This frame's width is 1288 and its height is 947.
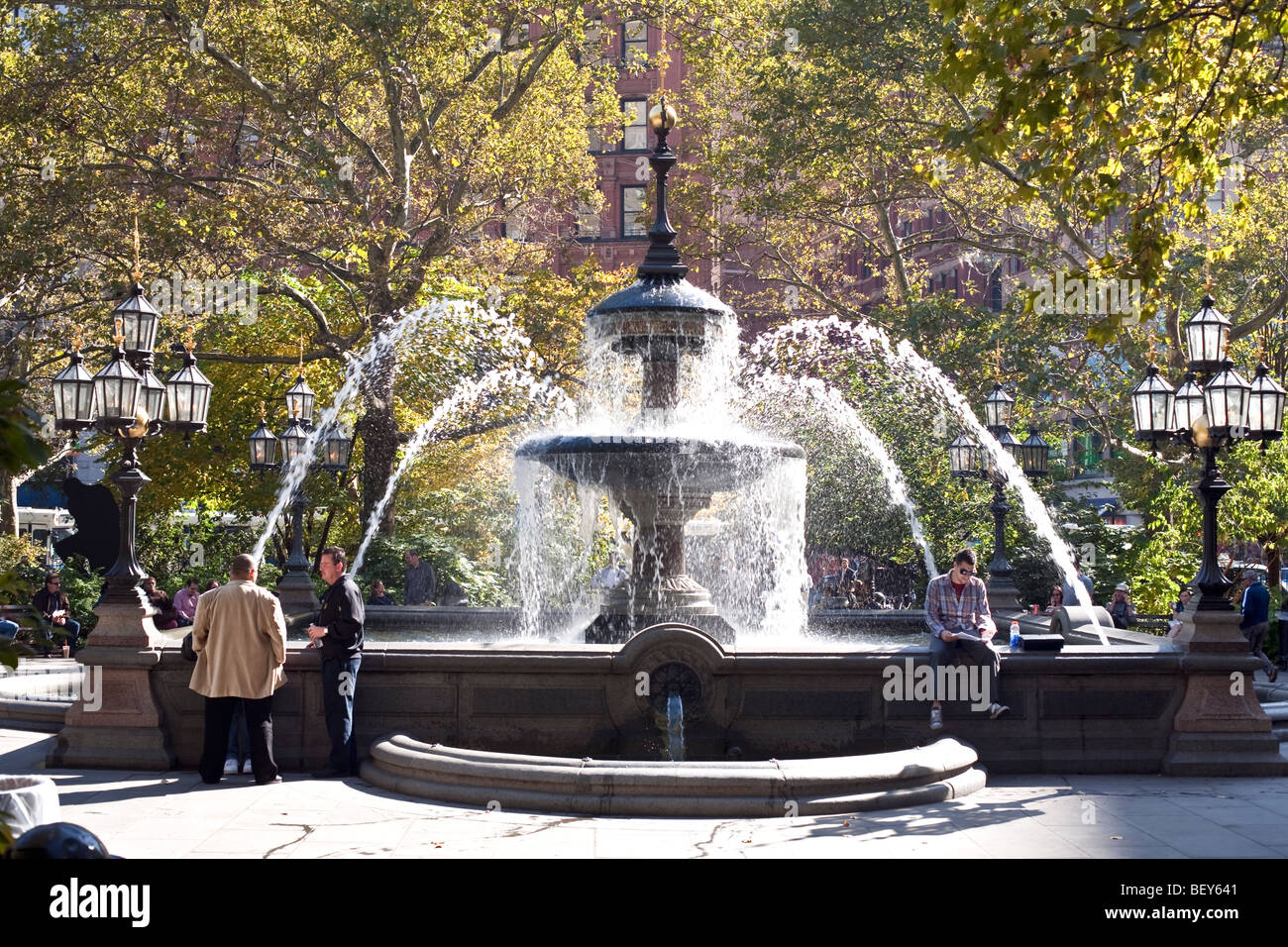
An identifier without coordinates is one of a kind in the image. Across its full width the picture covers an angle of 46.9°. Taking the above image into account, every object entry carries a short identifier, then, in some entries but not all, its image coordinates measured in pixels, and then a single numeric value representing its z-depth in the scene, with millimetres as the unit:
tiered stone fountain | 12359
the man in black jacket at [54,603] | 24430
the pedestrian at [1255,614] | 19359
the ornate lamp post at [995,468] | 20500
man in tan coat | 10406
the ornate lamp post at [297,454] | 19578
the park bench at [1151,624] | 22734
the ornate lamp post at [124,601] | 11180
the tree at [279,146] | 26609
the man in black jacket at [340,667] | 10578
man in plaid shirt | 10945
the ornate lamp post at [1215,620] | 11148
